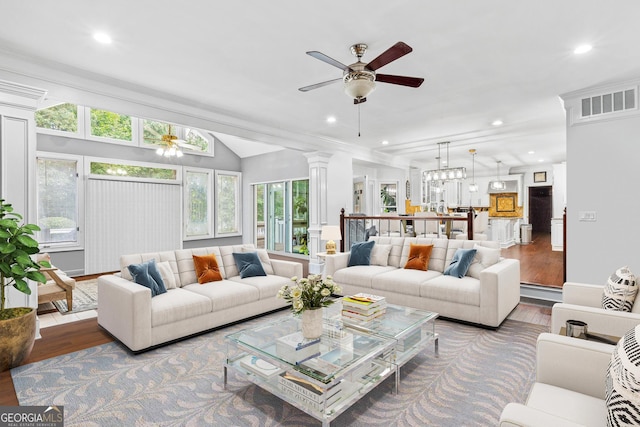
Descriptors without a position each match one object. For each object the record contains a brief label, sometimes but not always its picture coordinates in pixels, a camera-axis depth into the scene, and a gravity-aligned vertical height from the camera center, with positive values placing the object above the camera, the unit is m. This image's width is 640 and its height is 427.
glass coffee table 1.95 -0.96
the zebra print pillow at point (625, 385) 1.03 -0.57
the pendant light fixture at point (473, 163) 8.25 +1.59
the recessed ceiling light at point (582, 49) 3.06 +1.57
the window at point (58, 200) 6.08 +0.31
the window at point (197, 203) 8.26 +0.31
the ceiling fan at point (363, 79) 2.82 +1.18
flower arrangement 2.38 -0.58
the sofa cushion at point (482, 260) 3.95 -0.55
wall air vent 3.95 +1.38
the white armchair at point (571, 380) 1.40 -0.81
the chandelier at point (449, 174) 7.95 +0.99
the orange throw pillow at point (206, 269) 3.91 -0.65
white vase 2.43 -0.80
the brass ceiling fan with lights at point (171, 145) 6.03 +1.33
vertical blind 6.62 -0.11
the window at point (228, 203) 8.98 +0.33
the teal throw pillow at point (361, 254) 4.91 -0.59
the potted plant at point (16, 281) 2.66 -0.55
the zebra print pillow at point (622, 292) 2.15 -0.52
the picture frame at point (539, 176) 11.03 +1.27
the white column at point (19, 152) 3.18 +0.64
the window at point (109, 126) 6.68 +1.88
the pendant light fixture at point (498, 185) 10.45 +0.93
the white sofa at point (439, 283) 3.50 -0.83
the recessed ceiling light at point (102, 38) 2.85 +1.57
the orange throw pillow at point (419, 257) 4.41 -0.58
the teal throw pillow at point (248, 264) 4.18 -0.64
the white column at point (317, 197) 6.99 +0.38
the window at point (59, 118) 6.05 +1.86
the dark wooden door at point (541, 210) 13.06 +0.16
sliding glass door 8.48 -0.03
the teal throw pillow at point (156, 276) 3.41 -0.63
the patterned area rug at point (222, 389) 2.08 -1.28
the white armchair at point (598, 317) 2.00 -0.67
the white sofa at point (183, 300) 2.97 -0.87
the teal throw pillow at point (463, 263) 3.99 -0.60
